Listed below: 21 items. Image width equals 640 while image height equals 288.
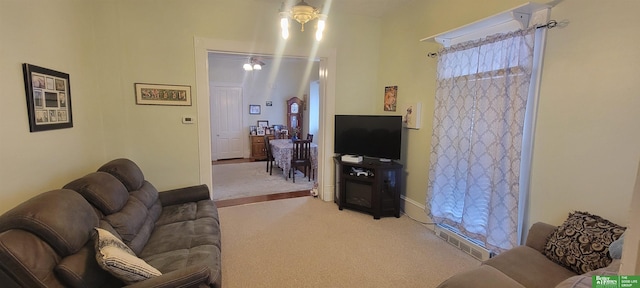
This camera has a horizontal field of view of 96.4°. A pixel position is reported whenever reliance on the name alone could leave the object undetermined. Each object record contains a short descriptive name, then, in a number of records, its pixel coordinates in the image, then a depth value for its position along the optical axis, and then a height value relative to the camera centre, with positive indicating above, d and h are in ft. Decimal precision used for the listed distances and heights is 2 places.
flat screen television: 12.42 -0.84
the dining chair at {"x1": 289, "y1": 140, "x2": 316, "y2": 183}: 18.57 -2.46
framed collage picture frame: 6.53 +0.37
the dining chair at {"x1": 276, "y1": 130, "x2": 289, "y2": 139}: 26.00 -1.72
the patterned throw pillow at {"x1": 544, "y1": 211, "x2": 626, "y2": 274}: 5.64 -2.54
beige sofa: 4.67 -3.05
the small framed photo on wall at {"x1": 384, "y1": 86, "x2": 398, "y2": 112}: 13.47 +0.97
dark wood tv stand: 12.26 -3.08
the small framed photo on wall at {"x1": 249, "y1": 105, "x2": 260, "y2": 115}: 26.73 +0.60
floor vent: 8.96 -4.15
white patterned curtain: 7.95 -0.55
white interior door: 25.30 -0.62
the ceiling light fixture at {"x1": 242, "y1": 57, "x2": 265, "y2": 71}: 20.40 +3.66
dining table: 18.71 -2.62
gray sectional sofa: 4.25 -2.40
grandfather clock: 26.89 +0.02
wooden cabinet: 26.12 -2.87
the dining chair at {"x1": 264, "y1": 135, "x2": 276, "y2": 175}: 20.84 -2.87
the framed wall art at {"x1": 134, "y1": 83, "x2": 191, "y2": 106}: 11.25 +0.80
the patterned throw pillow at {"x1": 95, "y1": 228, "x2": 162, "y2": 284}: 4.63 -2.46
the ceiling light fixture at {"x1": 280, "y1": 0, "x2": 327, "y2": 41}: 8.87 +3.24
